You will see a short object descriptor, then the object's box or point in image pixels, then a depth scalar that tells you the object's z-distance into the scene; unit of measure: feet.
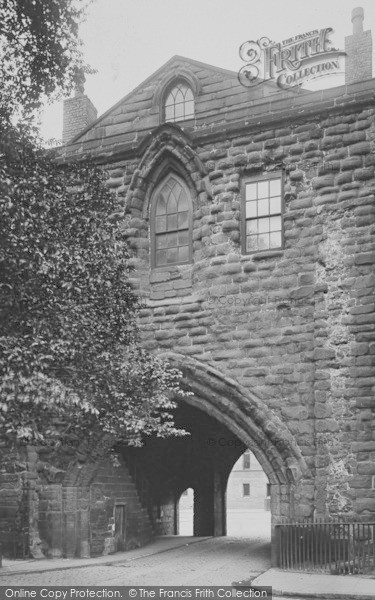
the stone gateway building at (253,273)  45.55
